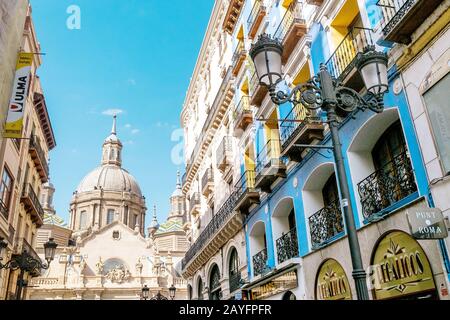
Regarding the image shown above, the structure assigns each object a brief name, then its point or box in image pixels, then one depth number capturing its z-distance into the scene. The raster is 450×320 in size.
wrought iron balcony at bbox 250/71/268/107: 15.54
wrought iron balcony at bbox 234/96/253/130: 17.73
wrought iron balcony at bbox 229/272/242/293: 17.70
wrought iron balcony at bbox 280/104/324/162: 11.09
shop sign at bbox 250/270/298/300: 12.73
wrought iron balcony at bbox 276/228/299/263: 13.61
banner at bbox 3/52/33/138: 15.99
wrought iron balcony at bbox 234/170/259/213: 16.38
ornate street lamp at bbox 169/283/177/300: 26.09
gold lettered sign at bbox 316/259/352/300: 10.10
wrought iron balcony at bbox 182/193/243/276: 18.68
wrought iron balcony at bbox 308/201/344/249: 11.06
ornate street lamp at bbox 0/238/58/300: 13.94
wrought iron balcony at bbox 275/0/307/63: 13.02
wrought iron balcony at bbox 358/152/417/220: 8.61
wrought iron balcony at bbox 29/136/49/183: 24.79
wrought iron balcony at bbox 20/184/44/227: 23.27
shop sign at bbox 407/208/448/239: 6.55
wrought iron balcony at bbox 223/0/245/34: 20.48
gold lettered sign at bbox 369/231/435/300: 7.58
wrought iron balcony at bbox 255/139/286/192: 14.02
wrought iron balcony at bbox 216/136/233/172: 20.59
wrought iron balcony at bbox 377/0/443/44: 7.56
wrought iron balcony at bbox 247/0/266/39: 16.92
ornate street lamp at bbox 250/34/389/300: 6.20
